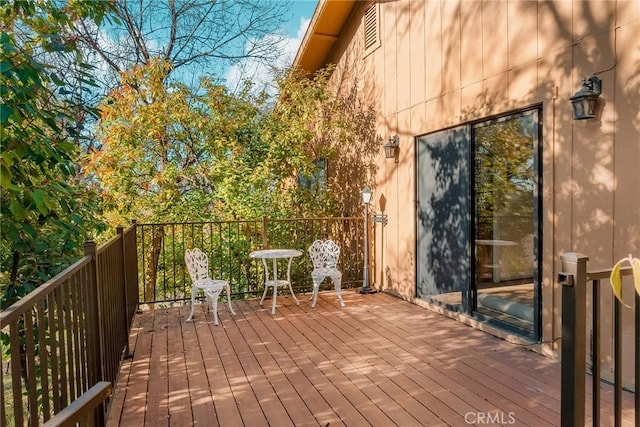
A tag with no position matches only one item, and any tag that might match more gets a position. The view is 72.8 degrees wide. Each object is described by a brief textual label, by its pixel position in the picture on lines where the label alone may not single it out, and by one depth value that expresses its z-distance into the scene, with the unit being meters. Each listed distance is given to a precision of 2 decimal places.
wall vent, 6.27
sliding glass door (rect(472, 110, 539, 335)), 3.81
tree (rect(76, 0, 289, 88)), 10.03
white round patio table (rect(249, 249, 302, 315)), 5.20
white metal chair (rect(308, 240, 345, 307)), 5.43
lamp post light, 6.06
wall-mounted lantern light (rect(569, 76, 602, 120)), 3.13
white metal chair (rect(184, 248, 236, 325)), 4.78
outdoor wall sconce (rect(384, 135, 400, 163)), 5.79
